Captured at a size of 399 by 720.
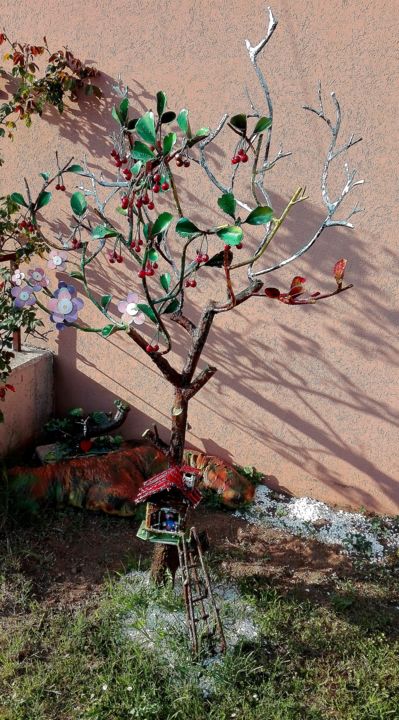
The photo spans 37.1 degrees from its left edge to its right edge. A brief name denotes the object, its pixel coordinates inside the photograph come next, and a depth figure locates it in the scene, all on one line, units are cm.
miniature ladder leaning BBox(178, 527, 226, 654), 254
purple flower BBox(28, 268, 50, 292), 279
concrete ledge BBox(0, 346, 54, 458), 409
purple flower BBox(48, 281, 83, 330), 251
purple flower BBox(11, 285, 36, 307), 274
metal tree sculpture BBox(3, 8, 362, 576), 194
